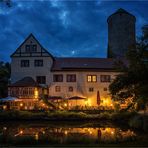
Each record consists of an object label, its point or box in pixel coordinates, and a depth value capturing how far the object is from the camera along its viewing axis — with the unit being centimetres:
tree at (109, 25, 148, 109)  1012
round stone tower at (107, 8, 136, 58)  3420
